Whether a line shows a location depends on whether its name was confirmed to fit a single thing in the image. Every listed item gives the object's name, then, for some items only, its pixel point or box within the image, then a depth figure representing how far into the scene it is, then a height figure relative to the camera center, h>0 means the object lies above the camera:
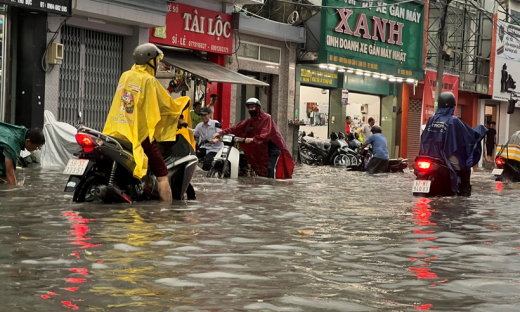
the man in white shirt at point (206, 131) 19.15 -0.16
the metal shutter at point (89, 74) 20.30 +1.01
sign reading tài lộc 23.55 +2.44
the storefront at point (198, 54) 23.09 +1.85
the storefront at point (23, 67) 18.64 +0.99
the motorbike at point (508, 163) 19.05 -0.59
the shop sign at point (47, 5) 17.47 +2.13
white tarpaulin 17.94 -0.49
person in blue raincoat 13.59 -0.15
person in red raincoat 17.73 -0.39
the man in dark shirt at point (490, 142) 42.28 -0.39
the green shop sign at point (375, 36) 31.20 +3.38
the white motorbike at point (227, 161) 17.11 -0.68
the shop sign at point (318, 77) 30.92 +1.69
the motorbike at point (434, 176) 13.57 -0.64
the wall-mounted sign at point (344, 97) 32.78 +1.09
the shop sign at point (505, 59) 45.81 +3.77
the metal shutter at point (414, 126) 39.00 +0.18
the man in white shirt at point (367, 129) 28.73 -0.01
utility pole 32.30 +2.61
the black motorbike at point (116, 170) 9.52 -0.53
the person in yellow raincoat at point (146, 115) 9.90 +0.06
